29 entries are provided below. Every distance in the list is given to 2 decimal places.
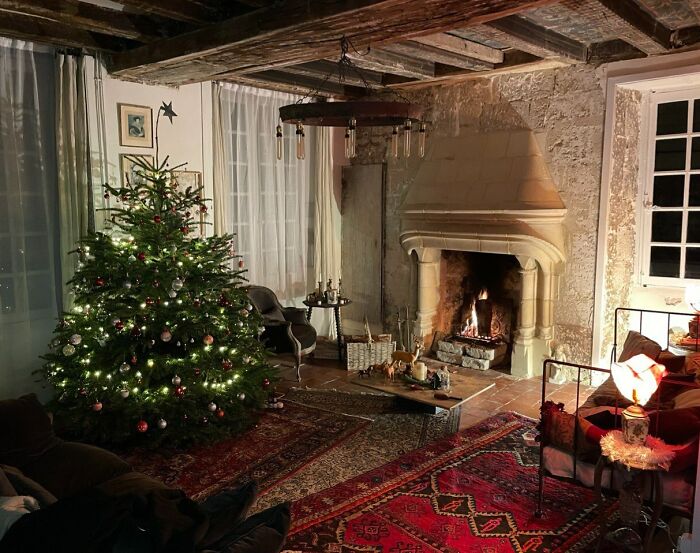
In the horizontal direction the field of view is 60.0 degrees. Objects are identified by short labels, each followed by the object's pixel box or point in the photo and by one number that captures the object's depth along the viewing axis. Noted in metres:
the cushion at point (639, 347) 4.26
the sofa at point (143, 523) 1.86
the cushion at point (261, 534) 1.97
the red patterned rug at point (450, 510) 3.13
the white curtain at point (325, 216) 7.04
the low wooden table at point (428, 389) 4.58
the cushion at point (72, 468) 2.92
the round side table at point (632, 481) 2.66
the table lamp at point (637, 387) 2.71
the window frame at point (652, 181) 5.24
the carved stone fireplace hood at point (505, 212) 5.66
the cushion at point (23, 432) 3.03
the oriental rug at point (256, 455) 3.83
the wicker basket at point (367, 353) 5.89
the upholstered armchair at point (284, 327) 5.71
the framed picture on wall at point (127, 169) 5.20
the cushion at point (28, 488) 2.52
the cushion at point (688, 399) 3.29
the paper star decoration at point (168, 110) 5.51
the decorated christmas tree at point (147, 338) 4.13
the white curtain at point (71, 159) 4.81
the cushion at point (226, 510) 2.04
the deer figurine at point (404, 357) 5.04
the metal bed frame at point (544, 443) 3.07
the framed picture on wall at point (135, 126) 5.20
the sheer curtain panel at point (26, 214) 4.66
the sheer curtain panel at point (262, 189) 6.16
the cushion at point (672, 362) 4.21
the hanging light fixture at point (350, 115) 3.16
